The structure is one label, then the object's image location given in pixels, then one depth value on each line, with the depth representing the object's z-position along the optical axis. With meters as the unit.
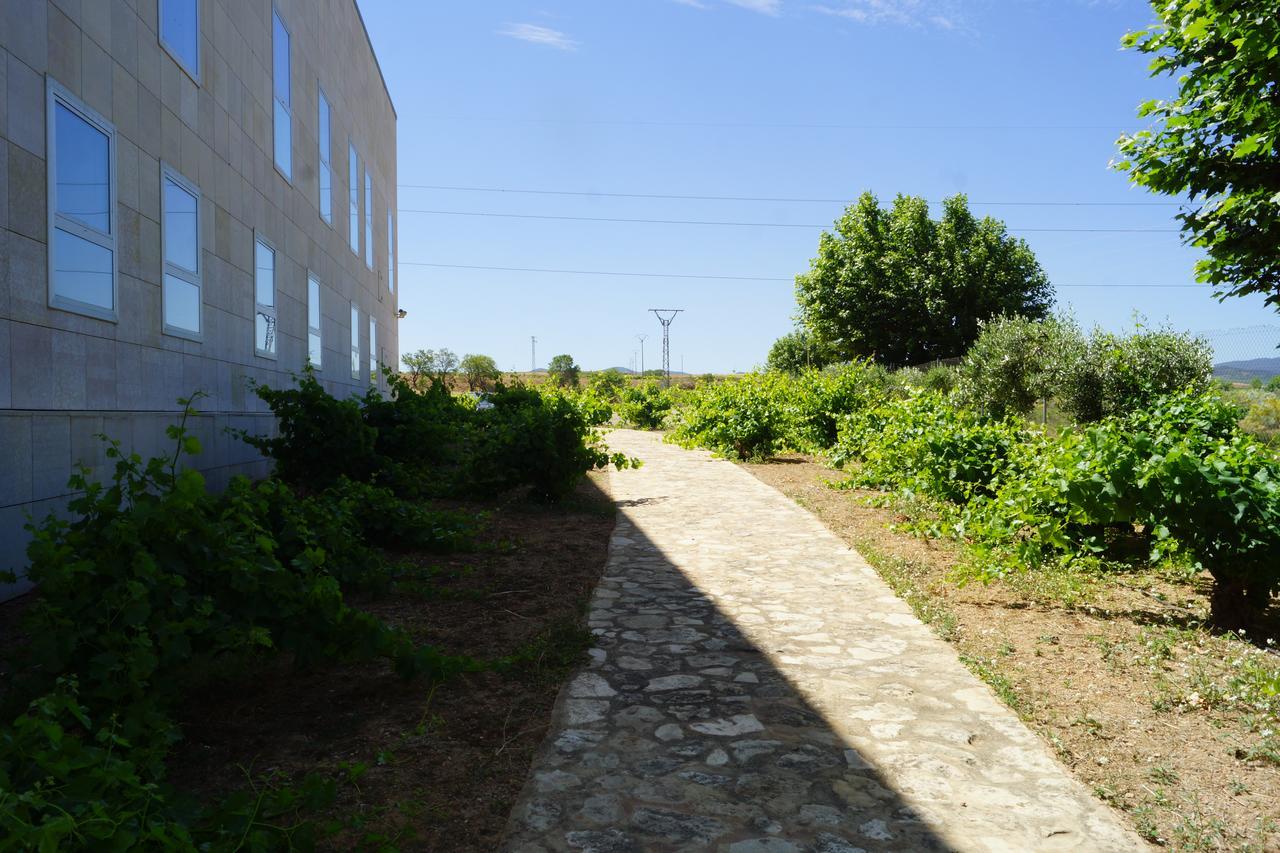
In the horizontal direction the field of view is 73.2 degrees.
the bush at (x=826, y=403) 17.80
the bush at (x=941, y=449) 8.70
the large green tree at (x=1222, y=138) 9.80
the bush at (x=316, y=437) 9.47
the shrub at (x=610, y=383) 40.42
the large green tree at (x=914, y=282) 36.56
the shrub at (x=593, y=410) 11.43
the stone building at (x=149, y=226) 5.71
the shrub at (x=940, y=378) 31.96
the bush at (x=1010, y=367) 25.37
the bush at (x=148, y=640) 2.29
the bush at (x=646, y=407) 34.31
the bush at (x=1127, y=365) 20.95
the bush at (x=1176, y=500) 4.97
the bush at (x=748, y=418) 17.72
